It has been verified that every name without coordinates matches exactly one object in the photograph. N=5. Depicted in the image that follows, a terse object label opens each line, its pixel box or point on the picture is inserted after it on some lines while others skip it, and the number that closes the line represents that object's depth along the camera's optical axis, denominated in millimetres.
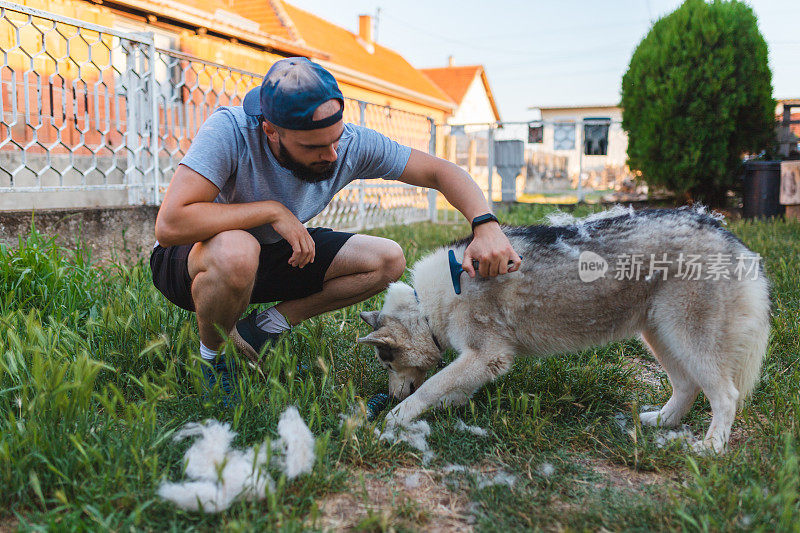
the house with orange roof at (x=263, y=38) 9625
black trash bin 8680
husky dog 2301
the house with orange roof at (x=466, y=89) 28188
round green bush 8734
